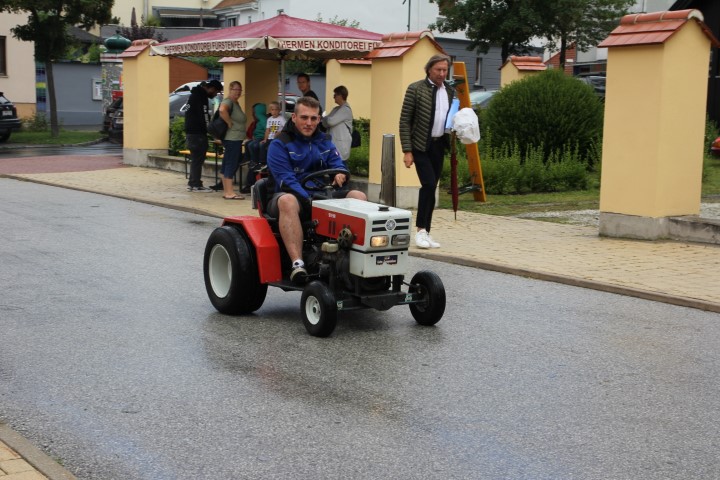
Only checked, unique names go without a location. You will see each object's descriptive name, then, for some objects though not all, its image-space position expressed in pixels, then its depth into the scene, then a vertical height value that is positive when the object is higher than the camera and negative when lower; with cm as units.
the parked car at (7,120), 3375 -89
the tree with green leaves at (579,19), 4762 +357
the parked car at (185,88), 3738 +19
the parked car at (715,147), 2098 -86
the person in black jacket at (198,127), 1858 -56
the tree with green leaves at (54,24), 3403 +211
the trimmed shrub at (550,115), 1912 -27
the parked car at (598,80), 3855 +73
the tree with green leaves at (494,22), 4784 +342
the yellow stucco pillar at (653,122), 1227 -23
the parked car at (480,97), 3206 +5
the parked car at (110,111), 3331 -57
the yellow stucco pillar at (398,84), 1585 +19
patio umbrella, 1571 +79
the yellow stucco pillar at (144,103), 2408 -22
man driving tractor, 800 -55
